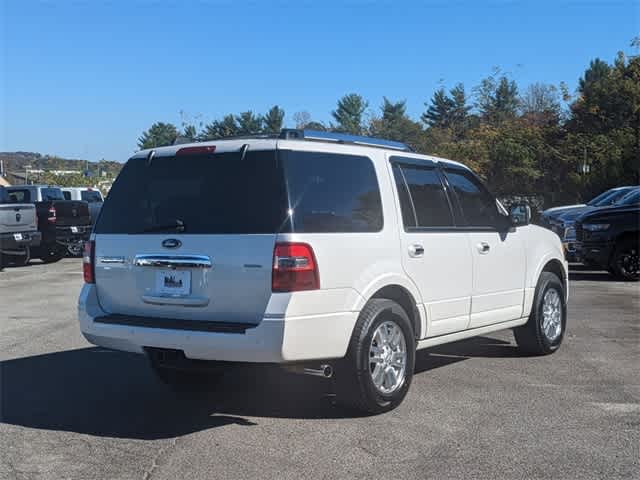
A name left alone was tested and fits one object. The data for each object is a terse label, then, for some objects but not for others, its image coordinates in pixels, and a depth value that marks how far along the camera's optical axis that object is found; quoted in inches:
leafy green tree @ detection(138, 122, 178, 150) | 3858.8
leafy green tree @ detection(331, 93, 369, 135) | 3764.8
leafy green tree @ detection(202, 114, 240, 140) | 2903.5
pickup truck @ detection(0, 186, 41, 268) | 756.0
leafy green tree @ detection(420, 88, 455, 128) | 3727.9
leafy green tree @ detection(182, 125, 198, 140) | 2539.4
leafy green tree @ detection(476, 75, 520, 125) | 2623.0
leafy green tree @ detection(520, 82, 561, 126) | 2063.2
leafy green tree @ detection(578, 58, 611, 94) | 3230.8
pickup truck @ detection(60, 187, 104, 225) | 1151.6
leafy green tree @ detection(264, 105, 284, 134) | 3591.3
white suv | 209.6
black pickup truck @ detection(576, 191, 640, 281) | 597.9
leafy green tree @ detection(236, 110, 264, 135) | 3296.5
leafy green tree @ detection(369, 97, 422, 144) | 3137.3
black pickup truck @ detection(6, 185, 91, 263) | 868.6
